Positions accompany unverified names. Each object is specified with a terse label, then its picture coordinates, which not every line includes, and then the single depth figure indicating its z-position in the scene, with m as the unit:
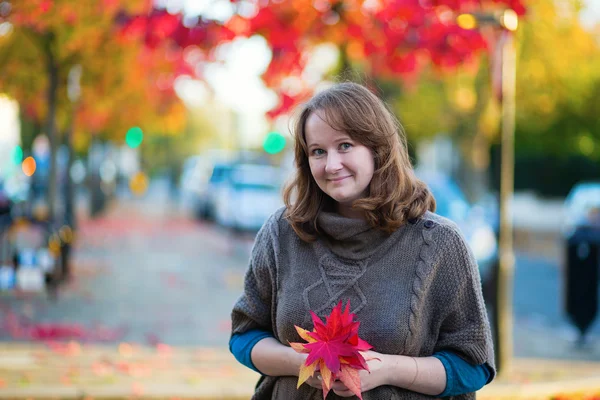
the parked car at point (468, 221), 12.70
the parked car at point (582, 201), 18.78
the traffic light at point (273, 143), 22.16
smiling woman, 2.61
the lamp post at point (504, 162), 7.38
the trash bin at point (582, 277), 9.64
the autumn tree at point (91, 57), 8.07
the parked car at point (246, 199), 22.17
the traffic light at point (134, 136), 30.58
